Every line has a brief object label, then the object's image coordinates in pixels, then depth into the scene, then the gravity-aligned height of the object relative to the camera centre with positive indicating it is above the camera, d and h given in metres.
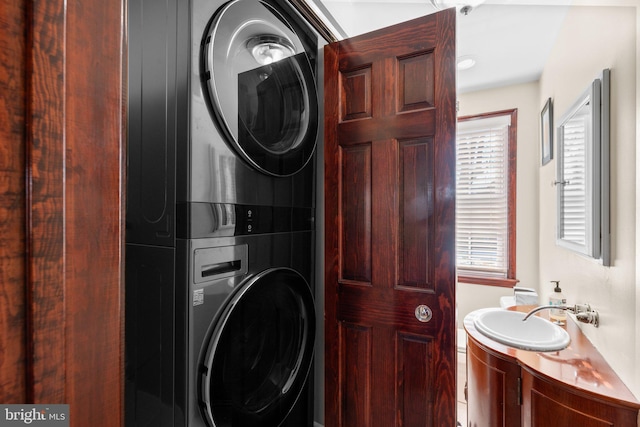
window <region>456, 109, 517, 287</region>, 3.04 +0.13
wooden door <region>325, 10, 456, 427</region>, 1.29 -0.06
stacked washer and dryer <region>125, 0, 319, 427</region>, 0.91 +0.00
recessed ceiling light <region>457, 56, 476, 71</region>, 2.54 +1.19
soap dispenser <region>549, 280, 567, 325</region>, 1.90 -0.59
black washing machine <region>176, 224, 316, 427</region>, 0.92 -0.40
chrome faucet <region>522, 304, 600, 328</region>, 1.53 -0.50
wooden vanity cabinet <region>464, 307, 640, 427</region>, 1.16 -0.71
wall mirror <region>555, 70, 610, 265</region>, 1.43 +0.19
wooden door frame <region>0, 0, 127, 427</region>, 0.41 +0.00
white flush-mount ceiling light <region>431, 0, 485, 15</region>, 1.71 +1.10
